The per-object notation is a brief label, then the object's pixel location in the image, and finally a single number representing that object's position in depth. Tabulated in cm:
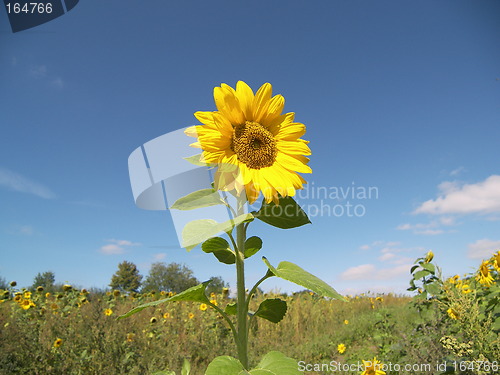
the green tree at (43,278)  2767
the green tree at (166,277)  3156
